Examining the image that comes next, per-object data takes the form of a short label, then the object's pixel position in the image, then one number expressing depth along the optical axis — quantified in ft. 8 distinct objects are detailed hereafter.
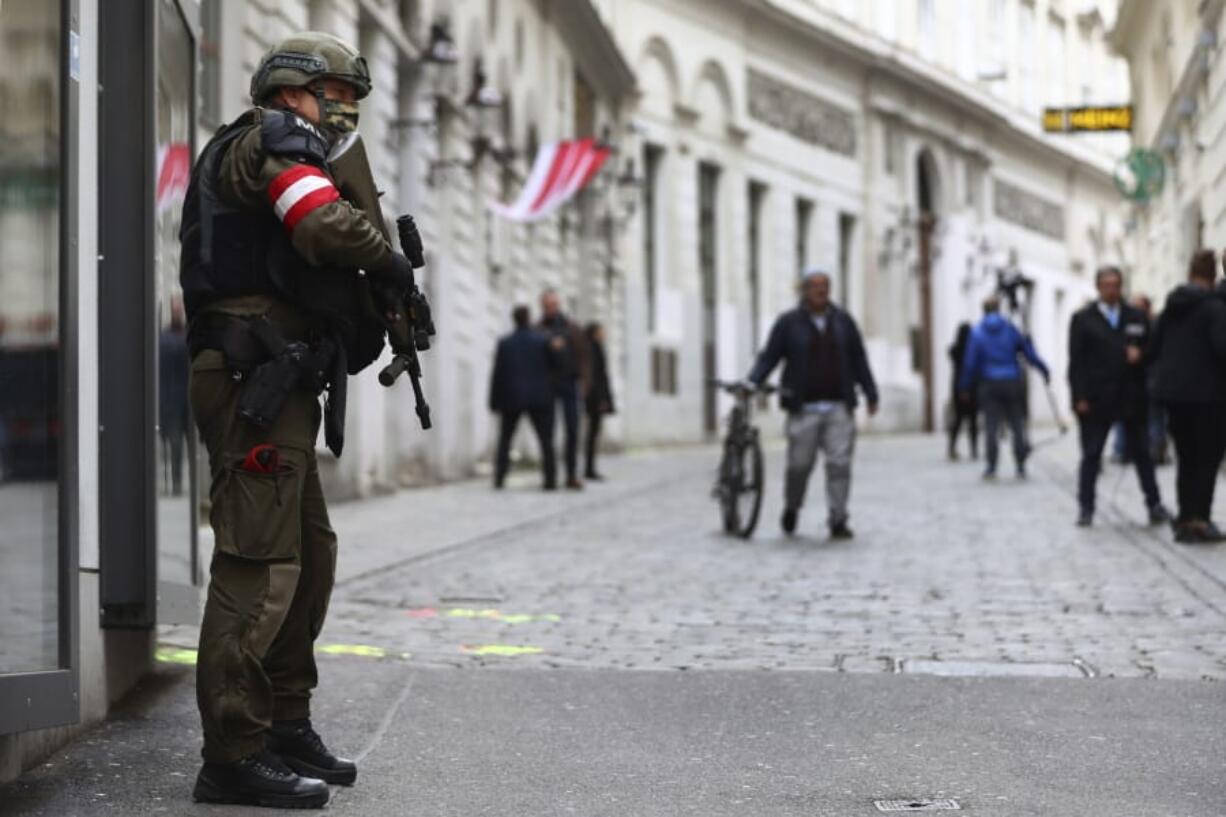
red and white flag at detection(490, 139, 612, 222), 80.70
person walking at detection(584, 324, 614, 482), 71.00
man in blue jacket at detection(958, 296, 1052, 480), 65.51
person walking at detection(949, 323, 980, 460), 75.15
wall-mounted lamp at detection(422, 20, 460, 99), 69.05
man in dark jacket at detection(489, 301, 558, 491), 64.54
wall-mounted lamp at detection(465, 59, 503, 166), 73.56
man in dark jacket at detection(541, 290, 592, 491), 65.31
